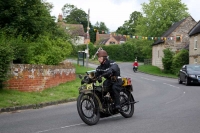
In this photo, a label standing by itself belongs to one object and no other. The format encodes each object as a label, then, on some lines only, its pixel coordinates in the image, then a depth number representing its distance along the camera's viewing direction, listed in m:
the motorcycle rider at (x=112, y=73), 8.94
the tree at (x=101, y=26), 136.09
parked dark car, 24.80
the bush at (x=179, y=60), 46.47
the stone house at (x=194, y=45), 43.59
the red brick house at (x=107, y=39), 114.10
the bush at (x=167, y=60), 49.88
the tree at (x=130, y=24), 119.84
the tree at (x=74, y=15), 110.50
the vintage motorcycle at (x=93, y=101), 8.36
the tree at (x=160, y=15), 65.00
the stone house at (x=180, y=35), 56.05
